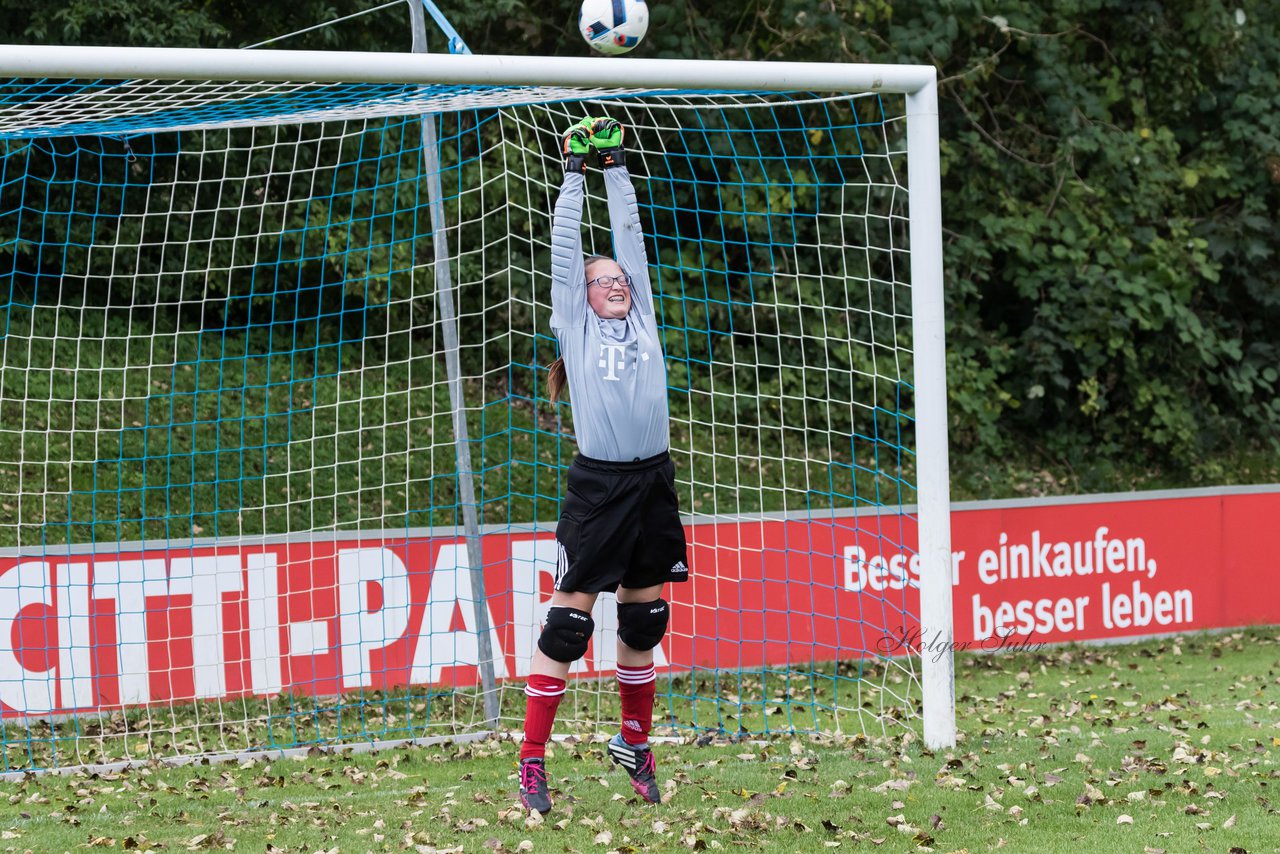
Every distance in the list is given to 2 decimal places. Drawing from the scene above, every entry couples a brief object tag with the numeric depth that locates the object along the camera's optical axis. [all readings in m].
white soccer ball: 10.80
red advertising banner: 14.77
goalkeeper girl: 9.53
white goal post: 10.07
